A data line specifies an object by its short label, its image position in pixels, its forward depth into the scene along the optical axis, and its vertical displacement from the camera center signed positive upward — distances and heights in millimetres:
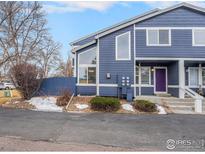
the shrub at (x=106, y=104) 9068 -1457
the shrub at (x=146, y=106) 9042 -1576
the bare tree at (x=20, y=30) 18586 +6710
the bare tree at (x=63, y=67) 27033 +2250
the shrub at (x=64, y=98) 9995 -1218
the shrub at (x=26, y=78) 10930 +162
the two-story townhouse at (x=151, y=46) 11086 +2530
